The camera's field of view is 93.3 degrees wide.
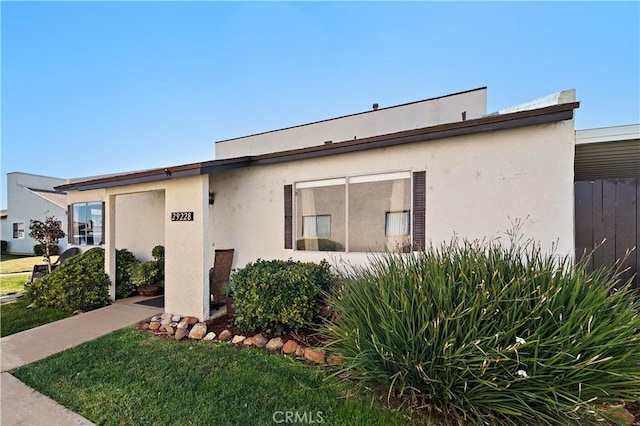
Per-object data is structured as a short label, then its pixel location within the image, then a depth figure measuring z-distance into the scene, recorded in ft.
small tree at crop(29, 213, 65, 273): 31.58
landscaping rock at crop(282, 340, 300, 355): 15.02
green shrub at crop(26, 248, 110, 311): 23.44
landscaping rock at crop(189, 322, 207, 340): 17.49
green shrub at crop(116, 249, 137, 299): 27.25
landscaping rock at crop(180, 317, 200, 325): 19.34
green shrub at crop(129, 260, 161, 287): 27.58
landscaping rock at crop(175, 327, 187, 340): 17.49
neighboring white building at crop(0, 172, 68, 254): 70.54
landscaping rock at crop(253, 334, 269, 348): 15.84
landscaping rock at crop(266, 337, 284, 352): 15.47
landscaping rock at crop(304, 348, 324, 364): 13.65
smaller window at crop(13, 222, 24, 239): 74.84
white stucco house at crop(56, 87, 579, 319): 14.61
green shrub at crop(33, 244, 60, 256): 65.83
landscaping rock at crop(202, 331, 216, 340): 17.20
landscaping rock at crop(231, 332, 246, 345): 16.41
